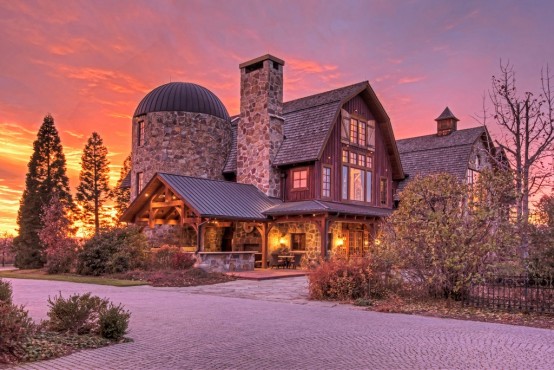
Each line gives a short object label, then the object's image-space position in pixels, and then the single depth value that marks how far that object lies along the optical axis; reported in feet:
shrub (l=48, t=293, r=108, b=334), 25.57
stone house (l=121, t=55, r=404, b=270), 77.87
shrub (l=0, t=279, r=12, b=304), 29.01
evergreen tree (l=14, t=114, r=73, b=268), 101.24
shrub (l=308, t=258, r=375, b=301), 43.88
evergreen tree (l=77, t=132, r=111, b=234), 152.76
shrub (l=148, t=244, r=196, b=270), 67.10
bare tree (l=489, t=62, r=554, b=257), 53.47
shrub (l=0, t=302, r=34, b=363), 21.11
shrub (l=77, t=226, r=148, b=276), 67.21
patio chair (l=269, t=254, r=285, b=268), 81.71
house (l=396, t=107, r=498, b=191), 104.83
